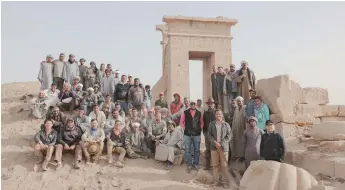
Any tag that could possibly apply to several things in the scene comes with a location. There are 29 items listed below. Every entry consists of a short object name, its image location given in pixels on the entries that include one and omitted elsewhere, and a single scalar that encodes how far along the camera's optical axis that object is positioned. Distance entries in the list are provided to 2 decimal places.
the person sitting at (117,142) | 8.20
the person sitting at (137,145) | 8.41
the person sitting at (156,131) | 8.69
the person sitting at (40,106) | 9.93
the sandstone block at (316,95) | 10.77
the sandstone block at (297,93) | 10.38
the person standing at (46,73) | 10.97
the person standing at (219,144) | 7.69
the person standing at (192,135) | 8.15
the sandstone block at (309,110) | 10.20
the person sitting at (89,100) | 9.54
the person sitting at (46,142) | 7.81
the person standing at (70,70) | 10.89
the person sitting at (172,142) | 8.31
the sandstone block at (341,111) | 10.83
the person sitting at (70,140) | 7.91
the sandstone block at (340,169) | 7.33
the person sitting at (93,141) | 8.00
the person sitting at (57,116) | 8.43
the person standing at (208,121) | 8.30
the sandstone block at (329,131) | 8.27
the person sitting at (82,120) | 8.41
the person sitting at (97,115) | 8.74
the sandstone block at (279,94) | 9.80
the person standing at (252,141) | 7.48
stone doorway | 15.60
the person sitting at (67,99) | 9.68
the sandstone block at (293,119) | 9.80
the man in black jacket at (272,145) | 7.23
